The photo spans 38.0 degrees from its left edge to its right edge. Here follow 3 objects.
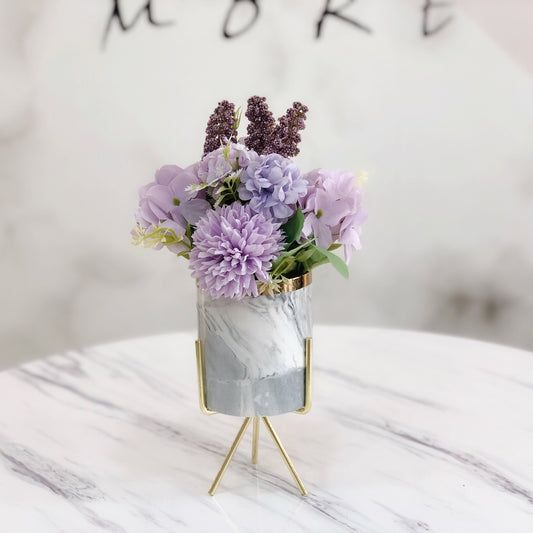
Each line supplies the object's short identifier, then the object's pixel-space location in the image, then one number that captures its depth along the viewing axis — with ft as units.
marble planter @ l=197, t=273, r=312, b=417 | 3.07
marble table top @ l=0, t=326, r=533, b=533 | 3.18
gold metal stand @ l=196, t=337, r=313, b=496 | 3.24
